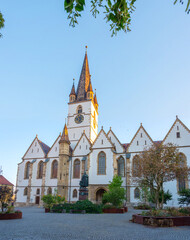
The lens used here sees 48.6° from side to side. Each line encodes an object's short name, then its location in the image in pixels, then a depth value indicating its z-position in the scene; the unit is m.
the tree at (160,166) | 18.15
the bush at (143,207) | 29.77
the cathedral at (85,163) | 35.33
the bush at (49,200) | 24.78
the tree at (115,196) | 25.02
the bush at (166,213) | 14.46
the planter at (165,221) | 13.27
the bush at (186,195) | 21.73
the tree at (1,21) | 5.71
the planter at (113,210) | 24.05
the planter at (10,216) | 16.44
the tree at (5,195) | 17.97
